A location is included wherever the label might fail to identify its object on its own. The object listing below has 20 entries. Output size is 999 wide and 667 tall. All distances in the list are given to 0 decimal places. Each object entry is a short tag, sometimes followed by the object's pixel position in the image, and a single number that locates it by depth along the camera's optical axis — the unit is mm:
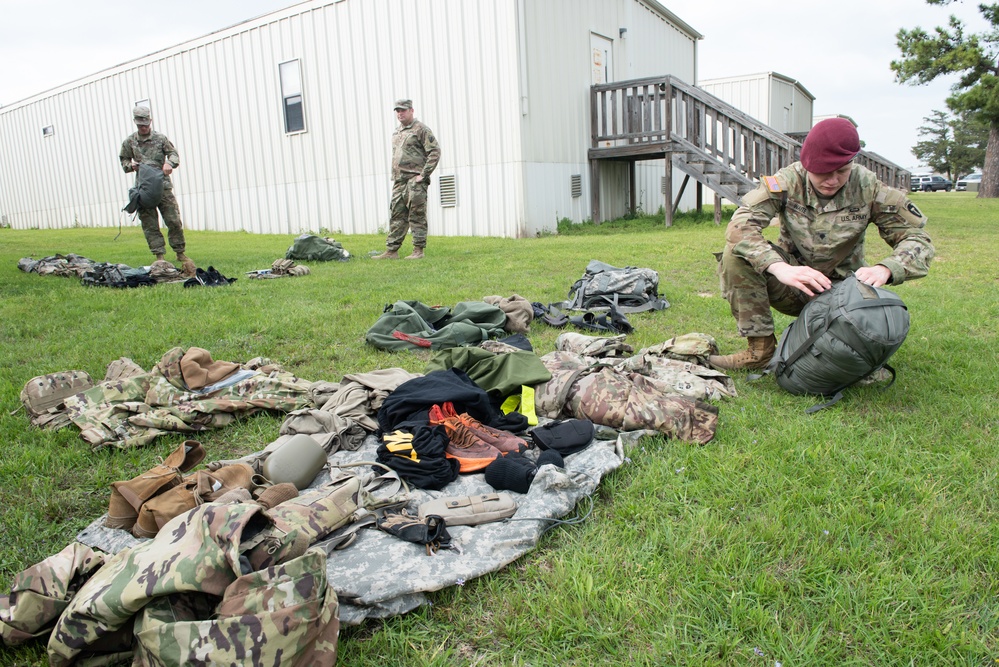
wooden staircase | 12344
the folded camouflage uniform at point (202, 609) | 1568
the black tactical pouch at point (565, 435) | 2855
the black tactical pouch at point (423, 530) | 2188
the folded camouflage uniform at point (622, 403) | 3016
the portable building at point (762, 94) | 24328
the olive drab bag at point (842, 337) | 3105
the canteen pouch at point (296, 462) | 2566
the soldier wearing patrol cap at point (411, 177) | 9273
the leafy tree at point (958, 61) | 18797
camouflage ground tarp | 1972
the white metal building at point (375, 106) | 11828
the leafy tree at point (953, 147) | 57125
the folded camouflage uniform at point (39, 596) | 1789
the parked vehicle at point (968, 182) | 44906
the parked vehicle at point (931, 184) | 46969
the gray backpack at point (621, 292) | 5649
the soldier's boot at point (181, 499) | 2244
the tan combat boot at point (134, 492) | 2316
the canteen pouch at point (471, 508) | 2322
